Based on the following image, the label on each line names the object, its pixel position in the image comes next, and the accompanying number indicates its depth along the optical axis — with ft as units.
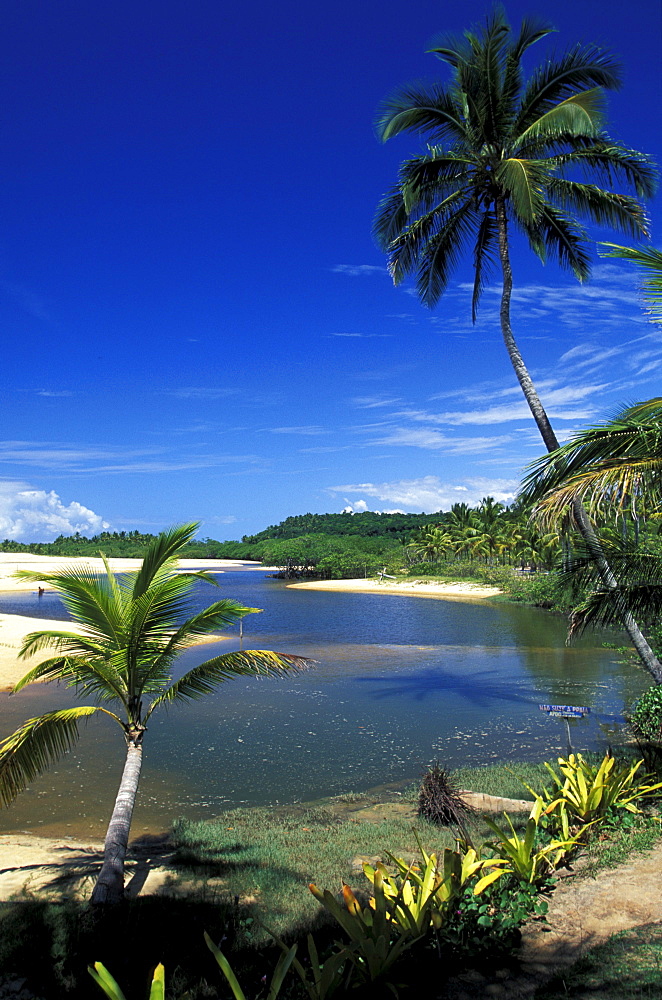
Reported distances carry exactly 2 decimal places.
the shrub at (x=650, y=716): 32.37
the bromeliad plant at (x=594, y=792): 24.26
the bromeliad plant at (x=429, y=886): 16.47
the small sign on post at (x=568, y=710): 32.71
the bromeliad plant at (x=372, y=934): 14.37
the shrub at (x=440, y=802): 30.37
